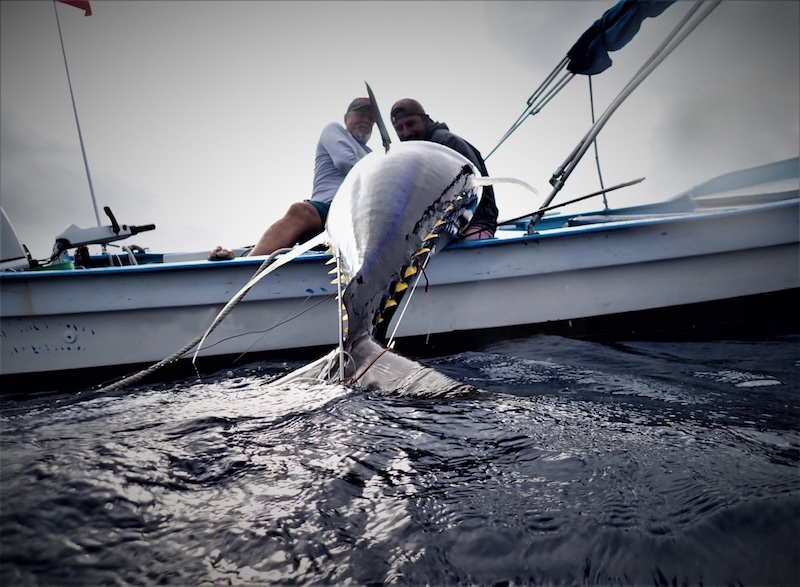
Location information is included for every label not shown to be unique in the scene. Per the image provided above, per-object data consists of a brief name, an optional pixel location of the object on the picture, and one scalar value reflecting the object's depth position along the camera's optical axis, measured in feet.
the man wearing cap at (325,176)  12.19
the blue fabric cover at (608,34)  13.47
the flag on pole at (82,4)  21.85
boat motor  13.57
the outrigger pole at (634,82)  11.42
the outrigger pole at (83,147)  20.43
